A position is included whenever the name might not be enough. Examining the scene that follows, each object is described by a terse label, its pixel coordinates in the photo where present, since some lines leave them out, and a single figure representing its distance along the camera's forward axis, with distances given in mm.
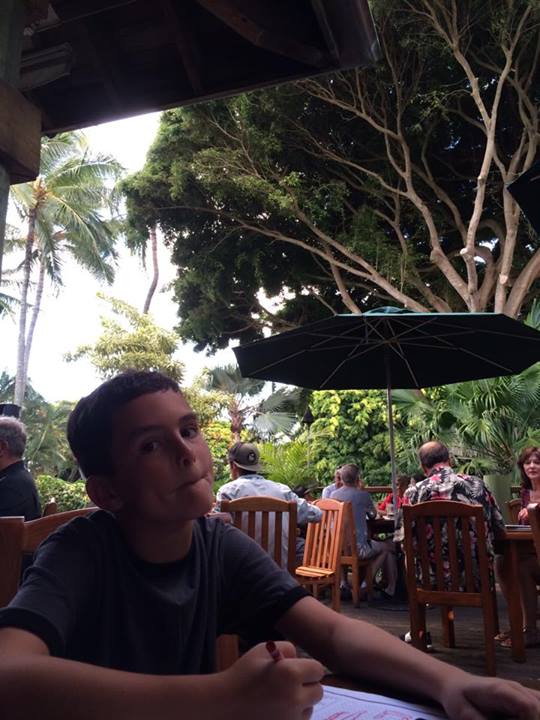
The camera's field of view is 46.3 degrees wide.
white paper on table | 881
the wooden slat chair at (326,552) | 4723
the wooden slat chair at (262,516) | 3565
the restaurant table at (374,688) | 951
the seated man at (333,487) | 6884
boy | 804
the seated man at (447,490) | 3912
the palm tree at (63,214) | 22016
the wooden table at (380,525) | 6207
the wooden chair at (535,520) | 2519
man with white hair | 3691
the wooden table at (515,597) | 3855
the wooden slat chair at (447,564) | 3586
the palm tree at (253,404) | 17578
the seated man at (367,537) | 6152
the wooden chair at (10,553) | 1224
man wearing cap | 4715
